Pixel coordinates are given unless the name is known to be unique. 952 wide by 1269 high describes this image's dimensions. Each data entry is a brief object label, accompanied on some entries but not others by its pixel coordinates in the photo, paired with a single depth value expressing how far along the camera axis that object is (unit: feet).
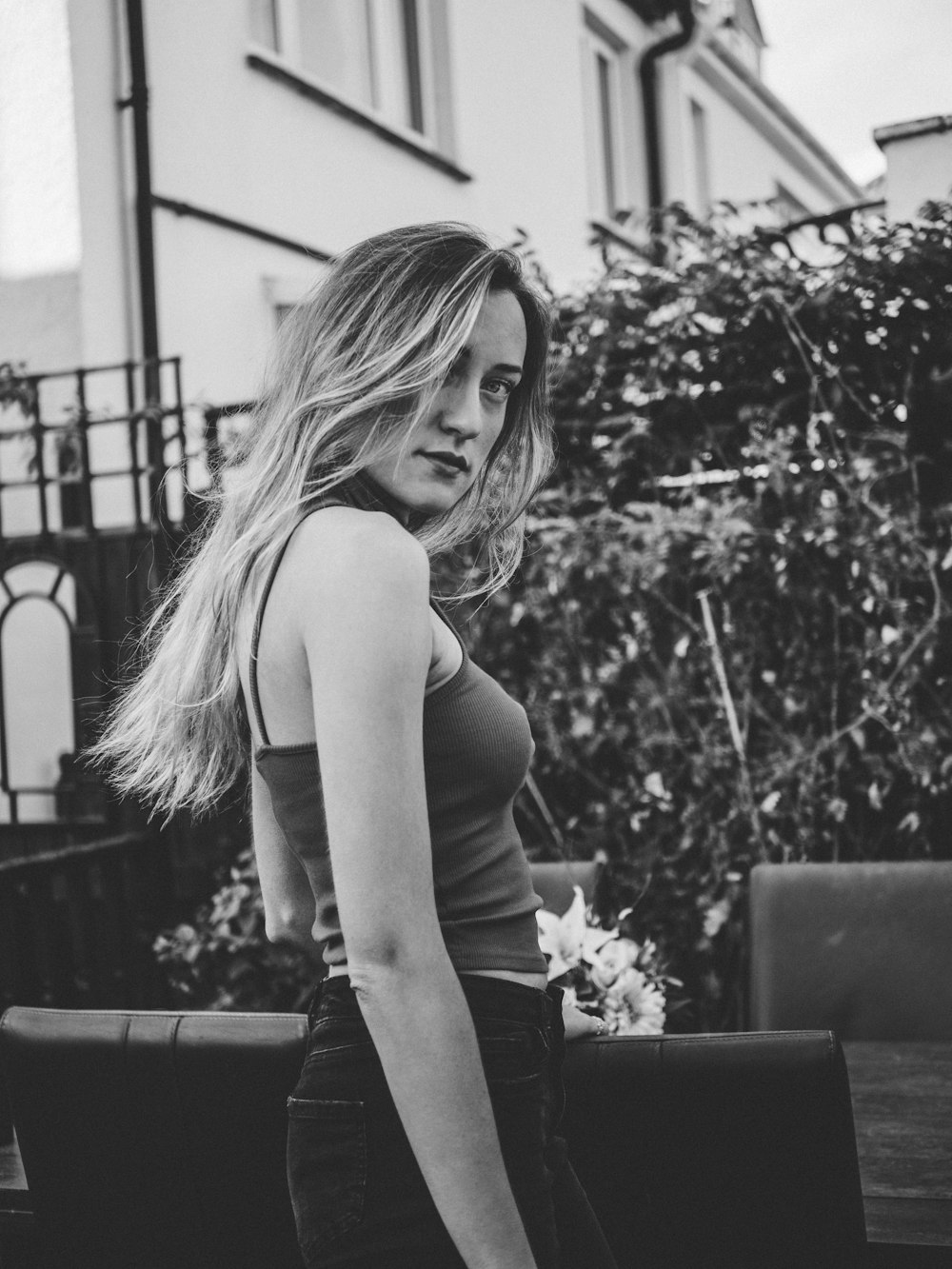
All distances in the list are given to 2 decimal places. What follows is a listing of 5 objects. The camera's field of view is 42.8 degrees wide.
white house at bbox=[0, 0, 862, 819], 16.25
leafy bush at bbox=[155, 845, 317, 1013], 11.93
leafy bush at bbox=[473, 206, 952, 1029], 10.78
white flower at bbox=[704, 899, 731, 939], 11.21
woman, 3.10
